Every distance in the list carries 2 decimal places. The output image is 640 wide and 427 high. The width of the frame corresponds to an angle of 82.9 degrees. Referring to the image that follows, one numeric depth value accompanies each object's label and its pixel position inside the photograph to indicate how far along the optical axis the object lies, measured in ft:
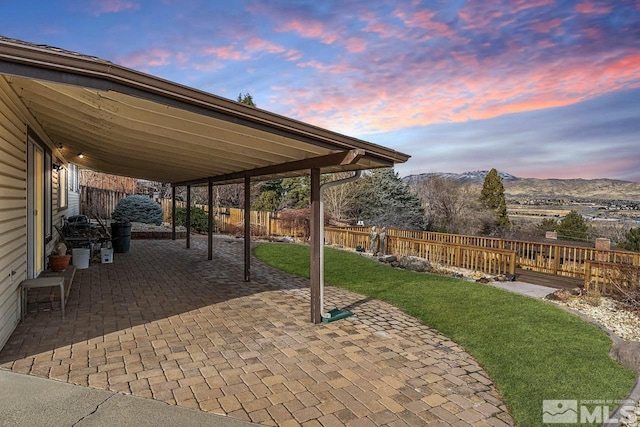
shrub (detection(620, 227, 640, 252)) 44.06
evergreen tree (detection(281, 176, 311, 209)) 80.53
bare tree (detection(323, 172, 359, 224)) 74.33
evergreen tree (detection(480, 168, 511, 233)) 67.41
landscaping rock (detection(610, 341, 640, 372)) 12.17
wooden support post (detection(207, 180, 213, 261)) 30.84
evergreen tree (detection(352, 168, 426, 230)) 67.26
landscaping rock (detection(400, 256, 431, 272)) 31.22
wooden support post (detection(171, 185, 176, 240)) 44.04
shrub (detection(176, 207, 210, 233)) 55.62
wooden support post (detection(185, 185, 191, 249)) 38.32
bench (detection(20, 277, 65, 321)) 14.53
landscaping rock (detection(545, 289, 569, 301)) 23.52
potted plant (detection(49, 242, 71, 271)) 20.44
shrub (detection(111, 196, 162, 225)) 52.60
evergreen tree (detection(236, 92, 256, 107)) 91.71
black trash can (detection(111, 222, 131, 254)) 33.30
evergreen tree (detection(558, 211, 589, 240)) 58.95
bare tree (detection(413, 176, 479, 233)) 65.67
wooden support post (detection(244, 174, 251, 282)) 22.85
